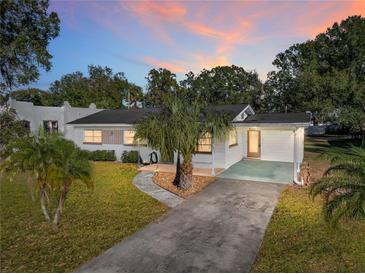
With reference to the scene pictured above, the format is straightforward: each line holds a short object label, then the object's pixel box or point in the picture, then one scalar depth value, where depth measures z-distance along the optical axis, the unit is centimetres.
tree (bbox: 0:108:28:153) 1466
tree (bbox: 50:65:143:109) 4272
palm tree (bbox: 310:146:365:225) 686
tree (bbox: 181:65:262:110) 4141
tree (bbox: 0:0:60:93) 1540
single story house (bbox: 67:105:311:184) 1466
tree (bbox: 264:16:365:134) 2230
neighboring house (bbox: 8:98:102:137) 1788
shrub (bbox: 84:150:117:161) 1839
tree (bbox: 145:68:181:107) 4219
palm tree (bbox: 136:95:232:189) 1025
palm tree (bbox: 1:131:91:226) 635
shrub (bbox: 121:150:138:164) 1752
